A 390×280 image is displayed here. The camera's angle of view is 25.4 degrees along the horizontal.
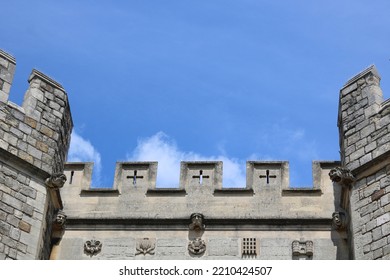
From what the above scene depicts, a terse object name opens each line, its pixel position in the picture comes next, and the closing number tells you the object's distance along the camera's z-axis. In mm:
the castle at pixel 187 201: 11914
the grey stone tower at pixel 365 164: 11555
